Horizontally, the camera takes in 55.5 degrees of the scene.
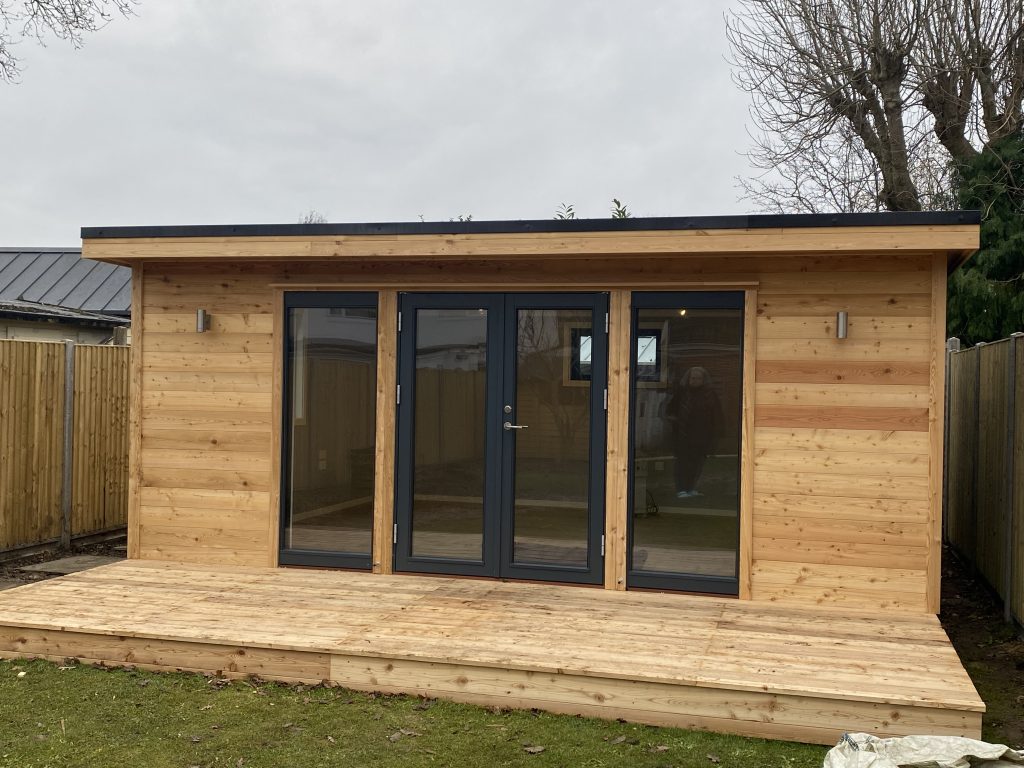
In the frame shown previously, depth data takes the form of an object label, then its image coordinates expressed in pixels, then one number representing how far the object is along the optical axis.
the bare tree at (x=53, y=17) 9.31
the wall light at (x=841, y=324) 5.53
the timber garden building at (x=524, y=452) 4.95
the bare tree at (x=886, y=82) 11.38
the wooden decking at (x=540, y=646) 4.05
